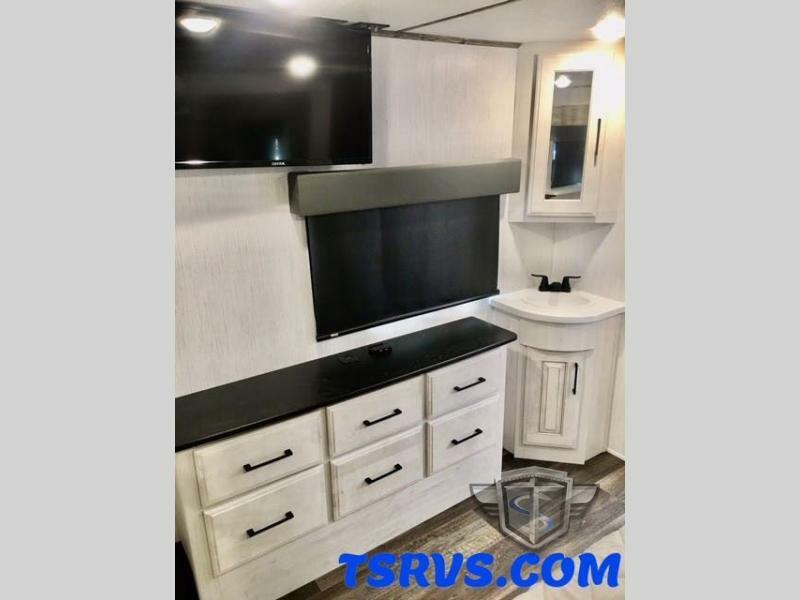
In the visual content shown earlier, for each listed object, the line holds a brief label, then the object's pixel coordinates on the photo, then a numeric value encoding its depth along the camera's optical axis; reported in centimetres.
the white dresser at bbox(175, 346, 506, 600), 177
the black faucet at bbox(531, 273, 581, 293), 278
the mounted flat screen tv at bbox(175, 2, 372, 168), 161
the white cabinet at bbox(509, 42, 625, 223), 237
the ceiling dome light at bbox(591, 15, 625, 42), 183
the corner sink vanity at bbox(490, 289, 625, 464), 253
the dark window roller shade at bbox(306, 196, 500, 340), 214
